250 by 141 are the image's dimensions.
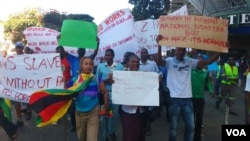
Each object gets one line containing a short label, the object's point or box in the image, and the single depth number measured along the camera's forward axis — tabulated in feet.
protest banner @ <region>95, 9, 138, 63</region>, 12.23
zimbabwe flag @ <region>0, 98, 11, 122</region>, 11.07
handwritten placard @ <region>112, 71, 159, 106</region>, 8.97
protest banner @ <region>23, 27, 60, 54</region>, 14.63
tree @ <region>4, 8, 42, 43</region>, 68.71
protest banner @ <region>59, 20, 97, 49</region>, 10.84
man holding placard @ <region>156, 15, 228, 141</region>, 8.98
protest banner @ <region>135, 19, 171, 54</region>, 14.16
